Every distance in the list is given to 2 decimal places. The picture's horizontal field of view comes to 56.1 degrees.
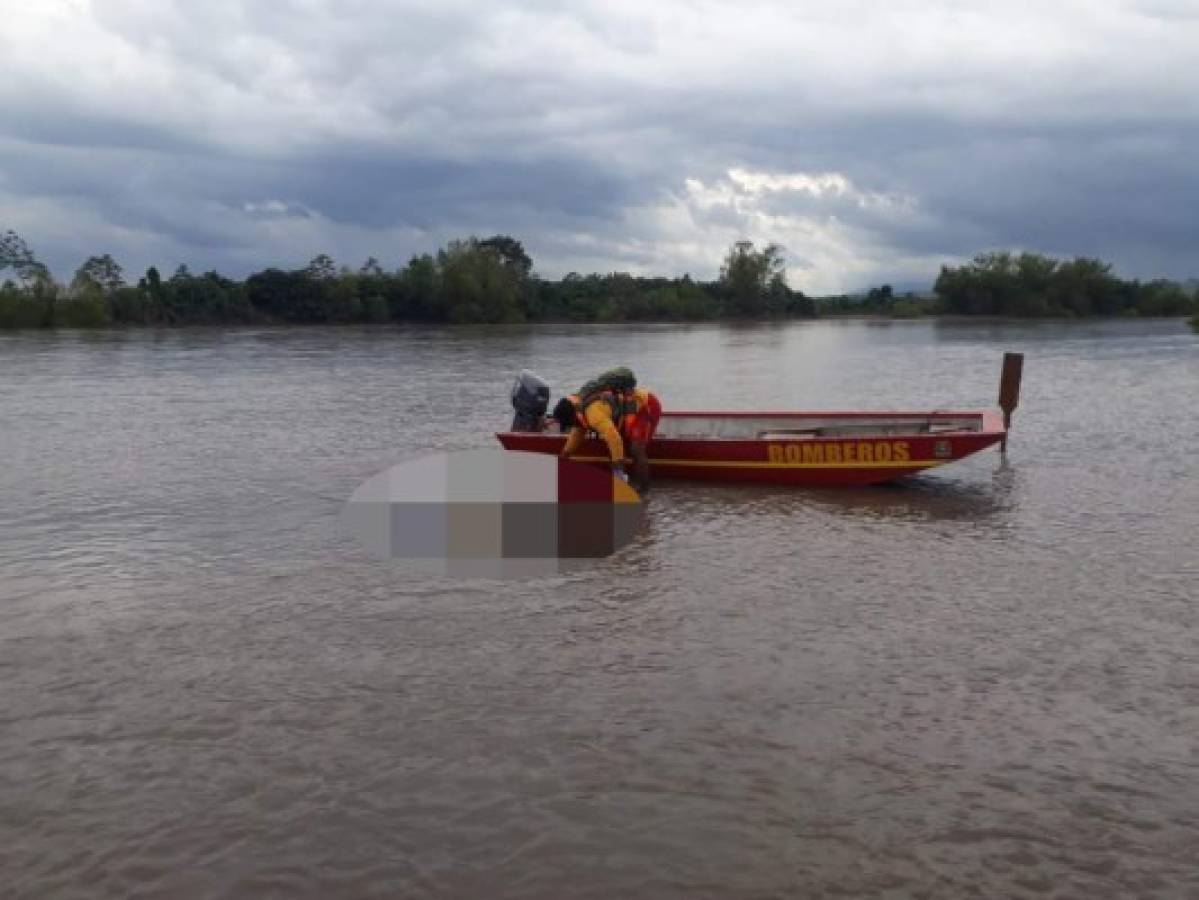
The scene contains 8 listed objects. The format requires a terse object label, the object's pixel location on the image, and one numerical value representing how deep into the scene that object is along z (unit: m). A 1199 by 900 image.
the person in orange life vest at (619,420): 15.39
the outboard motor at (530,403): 16.95
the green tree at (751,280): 123.56
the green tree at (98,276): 87.56
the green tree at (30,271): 85.25
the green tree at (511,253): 113.94
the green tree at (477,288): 99.38
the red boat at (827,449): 15.37
